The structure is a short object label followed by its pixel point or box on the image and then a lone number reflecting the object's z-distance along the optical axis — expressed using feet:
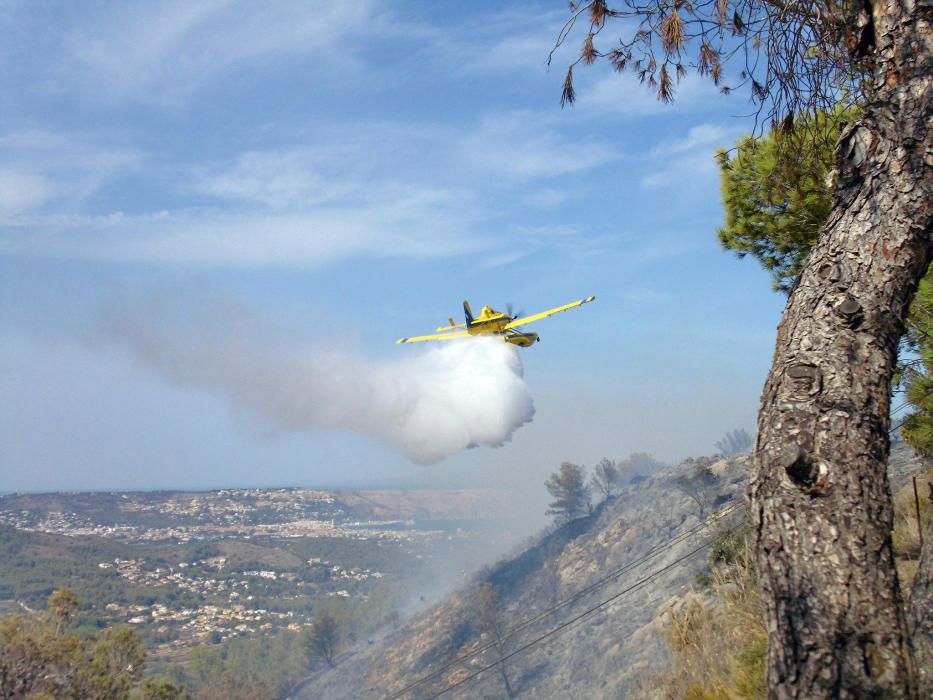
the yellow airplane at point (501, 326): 121.70
